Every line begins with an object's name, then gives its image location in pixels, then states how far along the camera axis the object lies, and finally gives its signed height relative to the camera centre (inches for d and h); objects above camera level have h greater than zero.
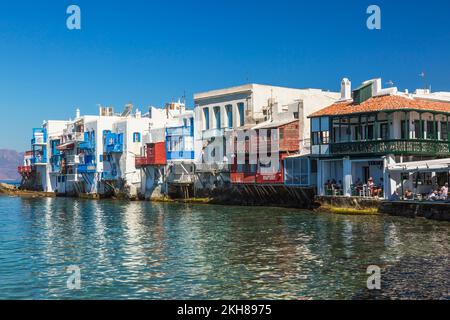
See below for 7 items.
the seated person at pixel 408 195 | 1594.1 -67.4
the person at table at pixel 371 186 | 1706.4 -43.4
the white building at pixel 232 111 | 2400.5 +277.0
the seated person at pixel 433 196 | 1507.1 -67.6
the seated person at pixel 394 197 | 1629.8 -73.9
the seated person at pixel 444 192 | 1488.7 -57.2
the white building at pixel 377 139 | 1697.8 +103.8
